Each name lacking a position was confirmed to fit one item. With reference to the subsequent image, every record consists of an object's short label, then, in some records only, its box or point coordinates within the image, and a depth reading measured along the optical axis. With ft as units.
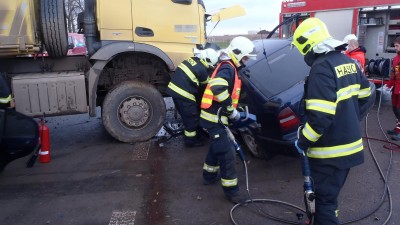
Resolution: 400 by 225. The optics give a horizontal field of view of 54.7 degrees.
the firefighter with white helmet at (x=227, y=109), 13.21
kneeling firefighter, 18.16
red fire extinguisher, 17.62
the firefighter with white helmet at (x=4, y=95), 14.42
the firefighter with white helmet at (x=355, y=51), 23.41
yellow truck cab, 18.61
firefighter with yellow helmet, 8.98
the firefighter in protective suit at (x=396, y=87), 20.57
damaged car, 14.30
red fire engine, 29.66
